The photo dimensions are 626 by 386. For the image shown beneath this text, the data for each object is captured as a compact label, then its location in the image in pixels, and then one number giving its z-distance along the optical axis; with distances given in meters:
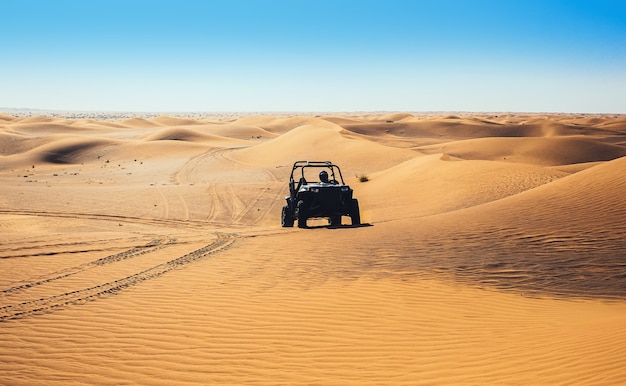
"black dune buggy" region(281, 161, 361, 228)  14.09
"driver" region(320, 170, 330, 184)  14.52
